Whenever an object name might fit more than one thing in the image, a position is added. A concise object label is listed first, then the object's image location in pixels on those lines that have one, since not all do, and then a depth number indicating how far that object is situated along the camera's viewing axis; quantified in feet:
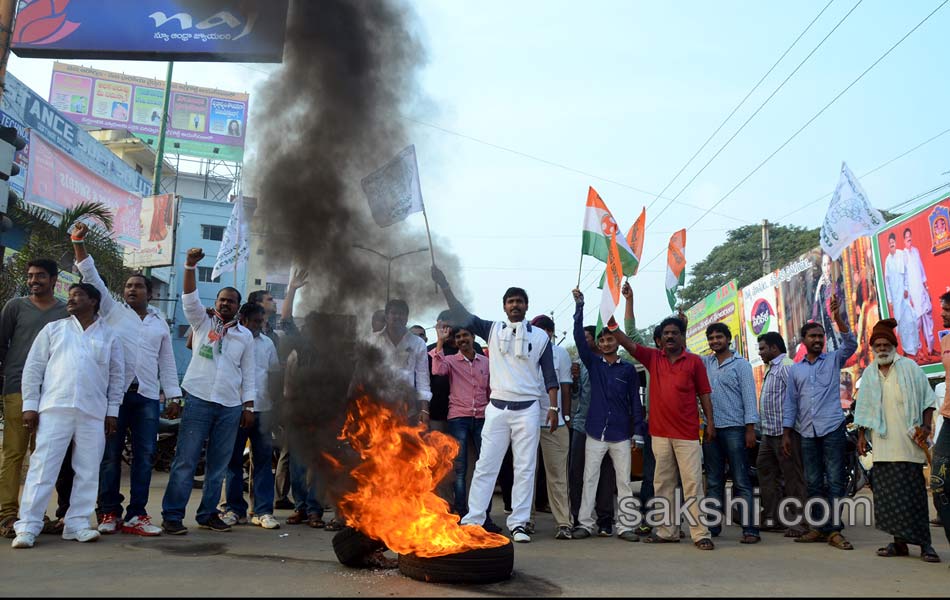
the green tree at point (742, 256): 130.11
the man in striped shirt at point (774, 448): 23.75
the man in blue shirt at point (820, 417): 21.97
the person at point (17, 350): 19.03
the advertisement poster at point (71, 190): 54.80
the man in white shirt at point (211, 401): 20.24
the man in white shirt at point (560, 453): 22.25
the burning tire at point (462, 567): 14.30
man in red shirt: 21.44
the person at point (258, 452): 22.68
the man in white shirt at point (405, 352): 21.26
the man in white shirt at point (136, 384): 19.99
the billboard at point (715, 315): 81.60
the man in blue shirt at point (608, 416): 22.45
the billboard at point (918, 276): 45.37
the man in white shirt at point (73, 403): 18.28
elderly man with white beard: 19.13
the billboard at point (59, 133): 54.80
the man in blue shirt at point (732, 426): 22.89
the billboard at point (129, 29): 30.40
